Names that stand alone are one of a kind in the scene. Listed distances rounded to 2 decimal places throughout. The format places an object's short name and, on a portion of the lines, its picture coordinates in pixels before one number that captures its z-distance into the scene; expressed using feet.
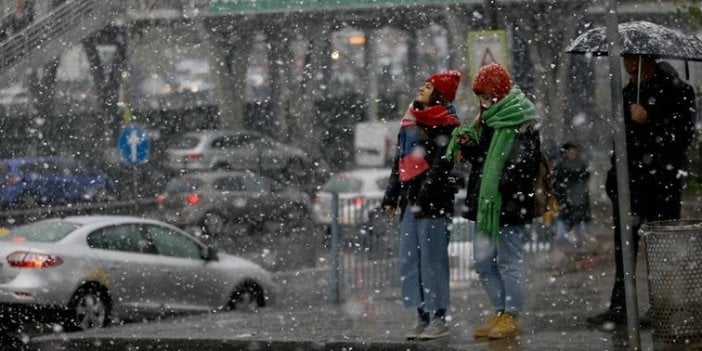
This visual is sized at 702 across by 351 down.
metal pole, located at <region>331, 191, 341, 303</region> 51.55
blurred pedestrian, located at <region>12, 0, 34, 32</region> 91.66
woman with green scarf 30.58
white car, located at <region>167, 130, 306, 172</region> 118.52
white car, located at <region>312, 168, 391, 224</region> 93.09
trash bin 28.37
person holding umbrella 32.19
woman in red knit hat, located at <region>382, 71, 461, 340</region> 31.65
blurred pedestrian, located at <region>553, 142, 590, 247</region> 72.54
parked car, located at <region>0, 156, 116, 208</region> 103.55
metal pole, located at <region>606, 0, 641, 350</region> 26.55
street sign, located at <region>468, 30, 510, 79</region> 60.70
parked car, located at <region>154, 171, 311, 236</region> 90.99
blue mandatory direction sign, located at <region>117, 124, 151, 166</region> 87.20
